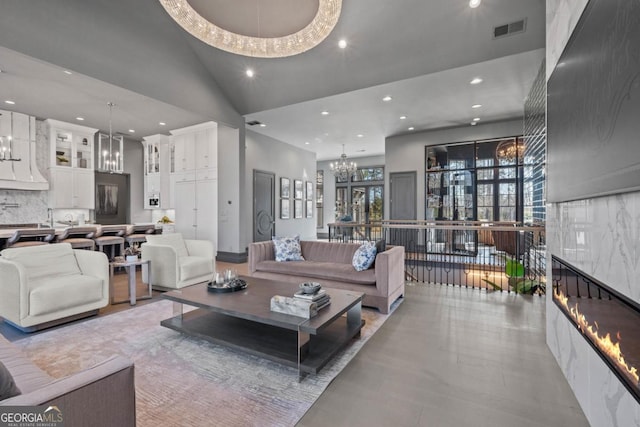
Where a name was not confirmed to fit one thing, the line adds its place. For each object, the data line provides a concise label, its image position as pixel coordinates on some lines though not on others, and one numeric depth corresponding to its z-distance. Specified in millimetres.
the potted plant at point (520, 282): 4090
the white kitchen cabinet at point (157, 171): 8094
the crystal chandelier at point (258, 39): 3123
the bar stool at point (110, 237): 5363
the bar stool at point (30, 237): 4516
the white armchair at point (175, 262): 4121
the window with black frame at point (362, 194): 11742
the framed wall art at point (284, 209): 9039
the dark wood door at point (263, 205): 7898
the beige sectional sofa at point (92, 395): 913
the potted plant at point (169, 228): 7767
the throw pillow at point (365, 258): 3623
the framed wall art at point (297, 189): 9703
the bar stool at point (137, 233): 5762
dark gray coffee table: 2100
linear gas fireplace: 1191
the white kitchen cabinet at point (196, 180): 7164
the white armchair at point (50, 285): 2744
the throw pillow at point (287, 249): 4352
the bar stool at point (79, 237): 4996
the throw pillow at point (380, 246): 3690
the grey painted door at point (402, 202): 8055
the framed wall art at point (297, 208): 9656
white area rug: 1728
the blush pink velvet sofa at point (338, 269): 3381
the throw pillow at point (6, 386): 903
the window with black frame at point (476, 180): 7184
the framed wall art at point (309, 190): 10395
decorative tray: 2854
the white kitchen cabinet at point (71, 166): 6770
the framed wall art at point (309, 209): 10522
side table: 3703
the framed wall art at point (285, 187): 9062
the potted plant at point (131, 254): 3824
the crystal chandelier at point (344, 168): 9173
